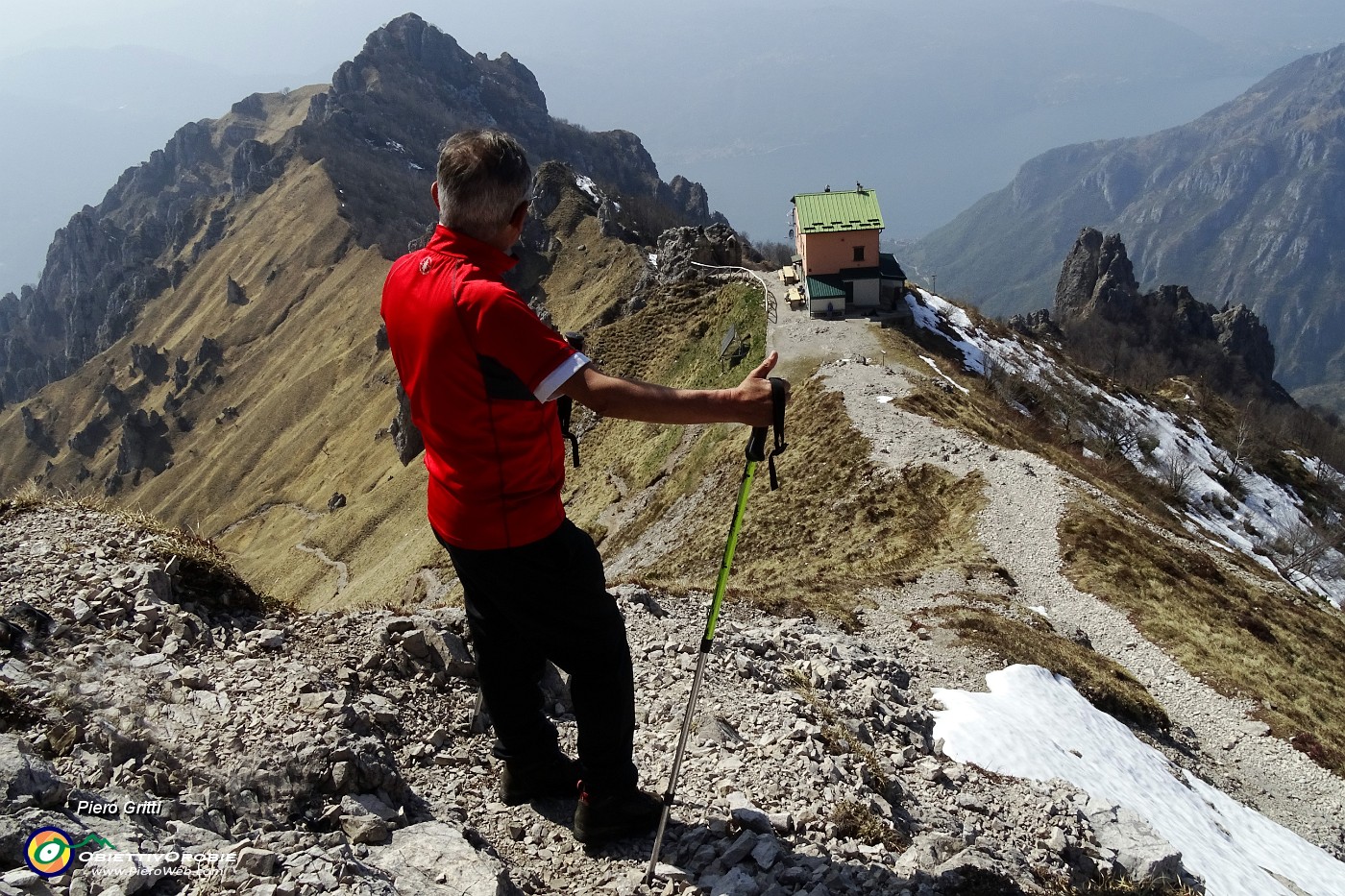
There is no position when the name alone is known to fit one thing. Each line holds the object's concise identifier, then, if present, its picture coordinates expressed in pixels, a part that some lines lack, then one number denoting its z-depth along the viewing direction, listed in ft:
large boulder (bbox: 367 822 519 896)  17.52
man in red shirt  16.11
